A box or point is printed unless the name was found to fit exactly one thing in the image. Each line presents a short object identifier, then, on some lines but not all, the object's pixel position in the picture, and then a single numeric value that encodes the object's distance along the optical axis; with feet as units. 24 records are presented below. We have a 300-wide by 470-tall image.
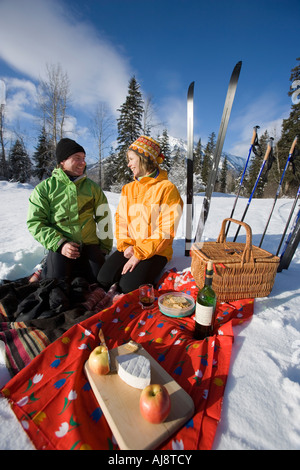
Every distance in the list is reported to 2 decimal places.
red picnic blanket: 3.05
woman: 7.45
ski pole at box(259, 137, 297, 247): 7.69
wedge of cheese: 3.34
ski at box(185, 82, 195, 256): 9.32
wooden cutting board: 2.83
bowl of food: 5.73
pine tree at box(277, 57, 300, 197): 54.03
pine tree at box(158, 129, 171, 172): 65.31
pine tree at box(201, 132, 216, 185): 103.26
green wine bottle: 4.45
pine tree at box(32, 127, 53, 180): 72.63
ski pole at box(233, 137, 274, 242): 7.79
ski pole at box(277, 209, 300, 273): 8.15
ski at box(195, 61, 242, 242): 7.55
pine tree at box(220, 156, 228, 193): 110.25
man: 7.68
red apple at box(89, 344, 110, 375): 3.62
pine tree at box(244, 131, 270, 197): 81.00
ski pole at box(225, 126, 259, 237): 8.05
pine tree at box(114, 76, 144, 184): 59.21
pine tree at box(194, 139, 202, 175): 105.65
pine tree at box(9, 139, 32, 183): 78.54
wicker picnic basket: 5.69
